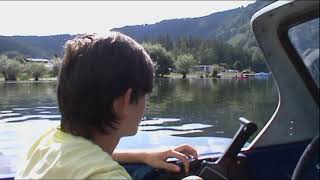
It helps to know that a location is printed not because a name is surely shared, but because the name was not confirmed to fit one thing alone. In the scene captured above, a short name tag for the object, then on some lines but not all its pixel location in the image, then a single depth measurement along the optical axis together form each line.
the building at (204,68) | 84.86
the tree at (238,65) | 84.85
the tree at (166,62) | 56.44
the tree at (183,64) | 76.38
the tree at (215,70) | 80.92
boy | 1.29
